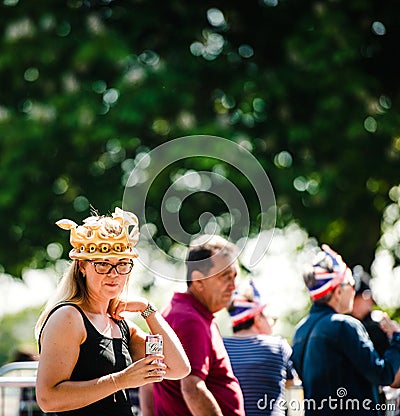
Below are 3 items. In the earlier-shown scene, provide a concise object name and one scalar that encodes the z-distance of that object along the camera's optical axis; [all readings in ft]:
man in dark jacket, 40.16
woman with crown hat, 28.12
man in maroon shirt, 36.42
